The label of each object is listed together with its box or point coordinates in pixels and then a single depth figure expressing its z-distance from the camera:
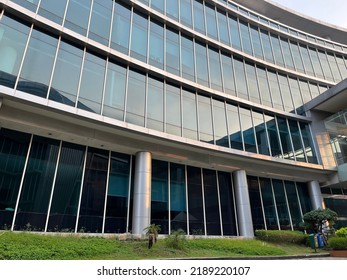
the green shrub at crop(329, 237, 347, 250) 13.65
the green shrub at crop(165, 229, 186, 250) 11.88
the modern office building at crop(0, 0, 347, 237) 12.51
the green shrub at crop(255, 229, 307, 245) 16.91
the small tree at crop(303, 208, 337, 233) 16.53
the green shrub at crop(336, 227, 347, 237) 15.00
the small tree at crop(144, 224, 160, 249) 11.45
